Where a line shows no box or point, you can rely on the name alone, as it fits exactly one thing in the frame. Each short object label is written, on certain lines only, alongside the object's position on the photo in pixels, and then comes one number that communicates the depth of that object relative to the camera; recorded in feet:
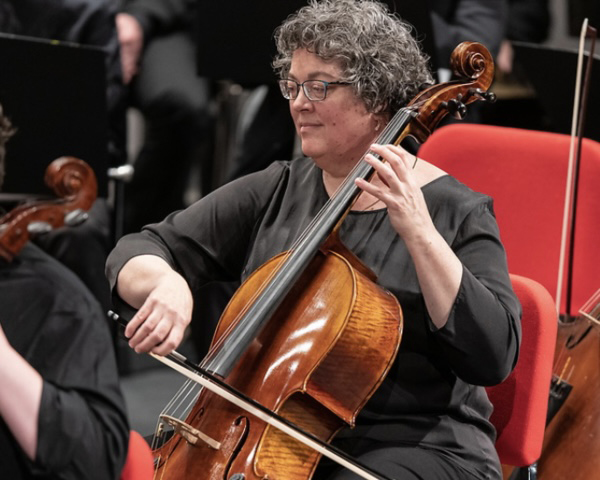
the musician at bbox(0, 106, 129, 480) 20.86
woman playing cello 22.37
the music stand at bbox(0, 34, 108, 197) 25.42
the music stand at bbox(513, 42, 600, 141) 25.87
